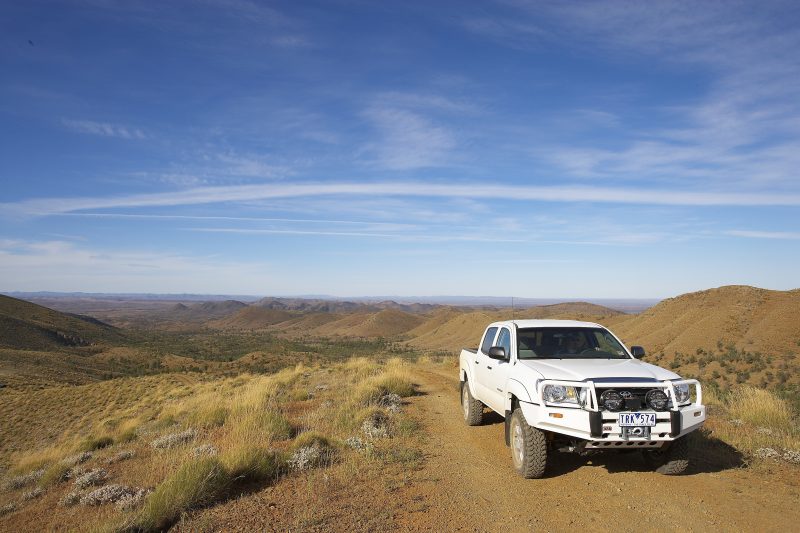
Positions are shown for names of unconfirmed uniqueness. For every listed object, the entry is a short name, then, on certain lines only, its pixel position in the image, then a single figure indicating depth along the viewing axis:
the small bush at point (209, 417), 10.47
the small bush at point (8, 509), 6.81
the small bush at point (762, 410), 9.00
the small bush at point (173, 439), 9.03
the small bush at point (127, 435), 11.71
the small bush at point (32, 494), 7.36
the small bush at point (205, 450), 7.49
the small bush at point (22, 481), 8.87
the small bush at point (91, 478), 6.86
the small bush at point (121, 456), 8.45
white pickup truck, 5.47
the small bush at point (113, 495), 5.92
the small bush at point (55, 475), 7.95
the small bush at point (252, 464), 6.26
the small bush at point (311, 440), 7.53
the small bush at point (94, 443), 11.36
